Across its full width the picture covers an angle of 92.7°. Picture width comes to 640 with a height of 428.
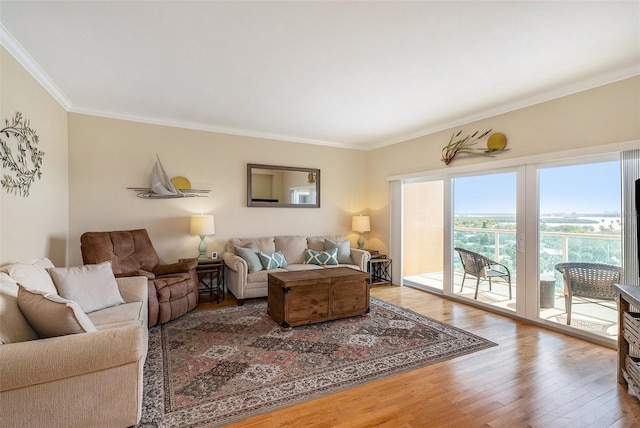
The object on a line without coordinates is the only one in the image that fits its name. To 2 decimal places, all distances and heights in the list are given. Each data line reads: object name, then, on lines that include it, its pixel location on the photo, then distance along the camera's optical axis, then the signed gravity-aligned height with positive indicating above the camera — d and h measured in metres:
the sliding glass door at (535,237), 3.02 -0.27
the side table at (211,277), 4.28 -0.94
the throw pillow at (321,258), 4.86 -0.70
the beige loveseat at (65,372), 1.41 -0.77
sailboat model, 4.27 +0.39
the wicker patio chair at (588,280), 2.97 -0.67
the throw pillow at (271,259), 4.39 -0.66
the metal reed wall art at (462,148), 4.05 +0.94
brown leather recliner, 3.28 -0.65
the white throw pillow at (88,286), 2.41 -0.59
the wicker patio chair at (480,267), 3.91 -0.72
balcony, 3.02 -0.54
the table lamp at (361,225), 5.67 -0.20
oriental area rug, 2.01 -1.24
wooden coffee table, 3.29 -0.93
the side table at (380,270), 5.46 -1.04
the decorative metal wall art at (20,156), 2.41 +0.51
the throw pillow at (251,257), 4.27 -0.61
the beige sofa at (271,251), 4.12 -0.69
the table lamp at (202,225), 4.28 -0.15
